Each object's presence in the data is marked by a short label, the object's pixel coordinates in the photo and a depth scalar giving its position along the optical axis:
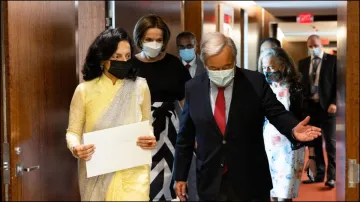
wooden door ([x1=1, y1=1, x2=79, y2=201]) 3.05
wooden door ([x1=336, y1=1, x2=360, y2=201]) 2.69
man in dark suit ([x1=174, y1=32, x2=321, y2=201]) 2.90
